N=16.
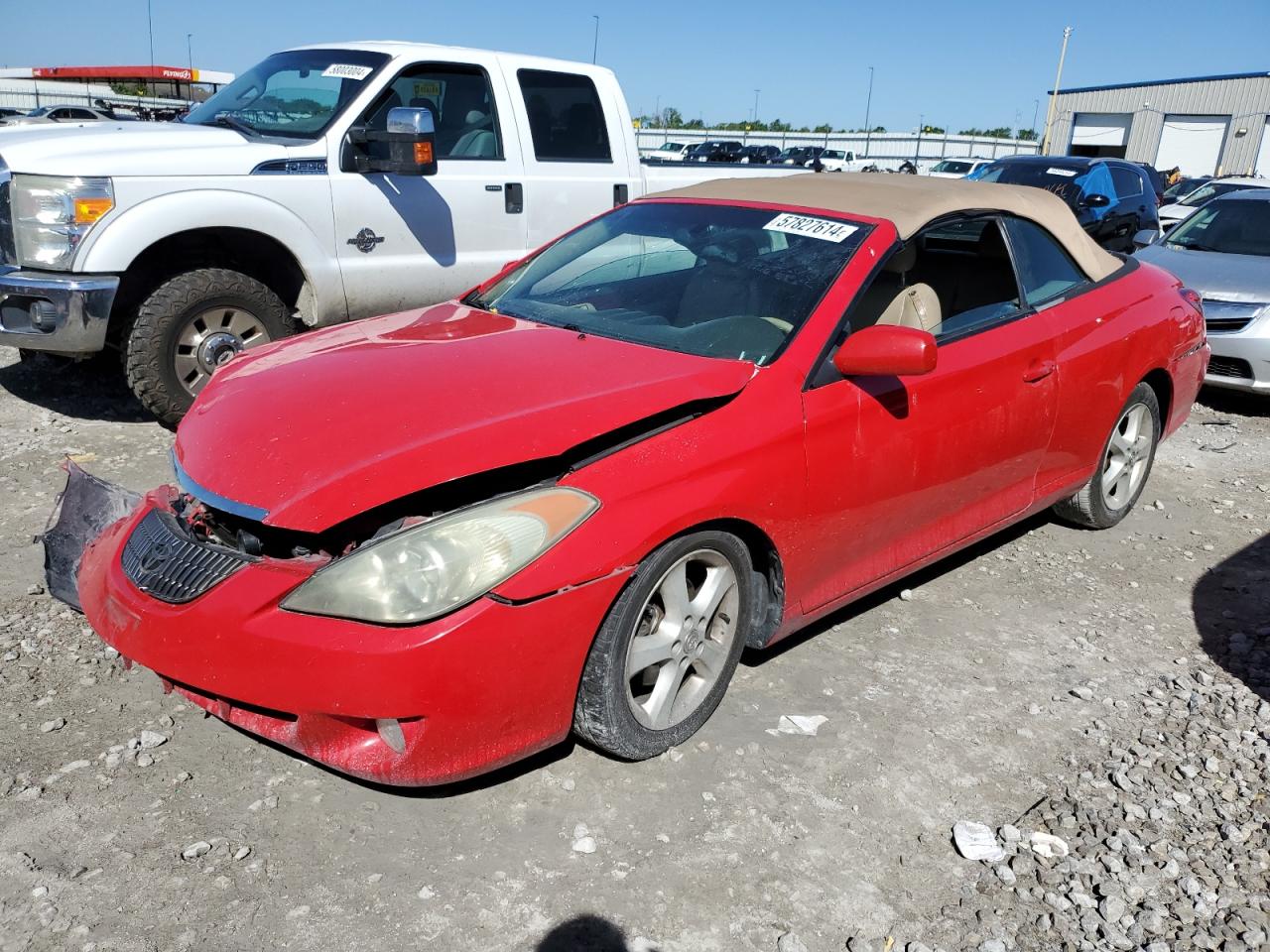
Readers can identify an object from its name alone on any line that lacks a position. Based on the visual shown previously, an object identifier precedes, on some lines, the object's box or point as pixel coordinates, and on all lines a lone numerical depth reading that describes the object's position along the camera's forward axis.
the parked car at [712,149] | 31.86
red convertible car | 2.45
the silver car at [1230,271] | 7.35
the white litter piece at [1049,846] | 2.69
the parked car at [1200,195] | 15.24
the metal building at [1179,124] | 43.66
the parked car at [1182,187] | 24.95
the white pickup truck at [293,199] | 5.23
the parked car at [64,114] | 20.31
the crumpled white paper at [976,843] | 2.67
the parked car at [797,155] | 33.24
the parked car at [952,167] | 35.81
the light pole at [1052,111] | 49.62
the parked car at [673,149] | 38.55
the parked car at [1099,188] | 12.03
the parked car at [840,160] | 35.38
